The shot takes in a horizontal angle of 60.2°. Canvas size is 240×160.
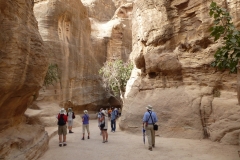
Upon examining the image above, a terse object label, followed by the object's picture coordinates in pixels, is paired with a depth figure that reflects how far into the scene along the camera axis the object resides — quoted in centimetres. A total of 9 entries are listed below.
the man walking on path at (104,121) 860
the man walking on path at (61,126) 812
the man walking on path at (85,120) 952
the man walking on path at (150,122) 736
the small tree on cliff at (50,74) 1357
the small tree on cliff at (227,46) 574
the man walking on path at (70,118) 1166
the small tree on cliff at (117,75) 2127
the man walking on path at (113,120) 1178
